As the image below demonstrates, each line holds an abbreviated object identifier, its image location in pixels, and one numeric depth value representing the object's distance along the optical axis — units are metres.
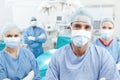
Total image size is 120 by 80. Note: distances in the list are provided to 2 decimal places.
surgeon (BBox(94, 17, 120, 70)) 2.37
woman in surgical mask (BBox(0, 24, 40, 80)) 1.92
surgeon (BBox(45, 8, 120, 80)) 1.37
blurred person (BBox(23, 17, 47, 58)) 4.42
